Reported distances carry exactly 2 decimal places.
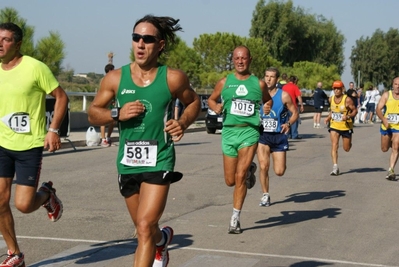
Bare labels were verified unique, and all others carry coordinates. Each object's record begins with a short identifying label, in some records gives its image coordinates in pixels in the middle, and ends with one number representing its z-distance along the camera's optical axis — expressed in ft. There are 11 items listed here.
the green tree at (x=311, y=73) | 251.60
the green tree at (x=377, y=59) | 342.44
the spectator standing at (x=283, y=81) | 66.46
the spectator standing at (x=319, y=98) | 97.50
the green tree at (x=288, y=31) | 270.46
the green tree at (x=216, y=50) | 199.52
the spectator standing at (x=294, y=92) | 69.97
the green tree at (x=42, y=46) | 83.92
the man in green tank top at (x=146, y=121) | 17.67
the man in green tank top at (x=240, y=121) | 28.04
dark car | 85.49
